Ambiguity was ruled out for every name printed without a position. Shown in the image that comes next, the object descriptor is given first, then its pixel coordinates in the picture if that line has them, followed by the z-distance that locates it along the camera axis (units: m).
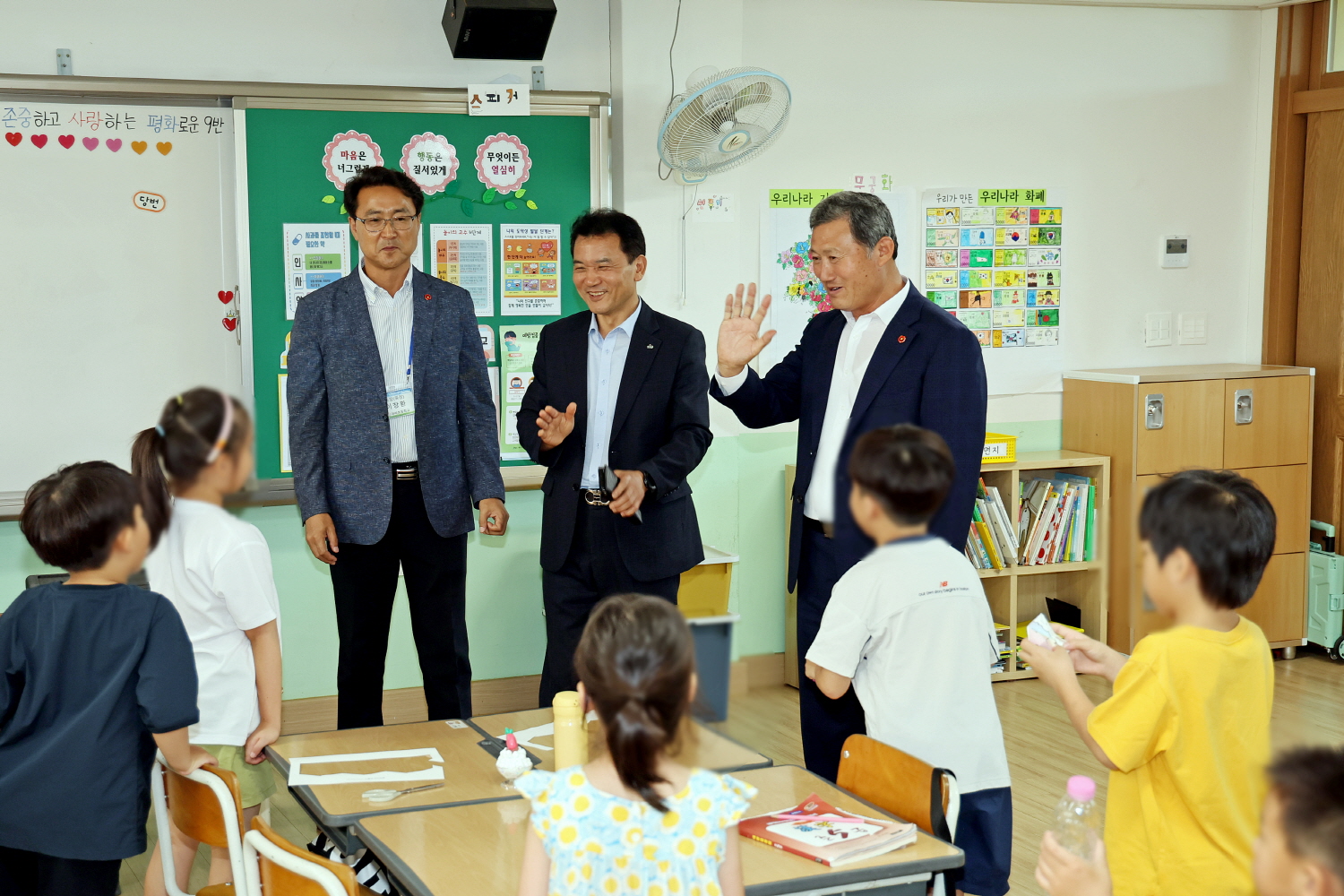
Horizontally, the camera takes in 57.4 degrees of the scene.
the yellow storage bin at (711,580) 3.60
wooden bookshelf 4.79
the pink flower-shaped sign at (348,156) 4.12
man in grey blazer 2.53
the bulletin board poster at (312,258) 4.11
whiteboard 3.87
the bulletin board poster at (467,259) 4.30
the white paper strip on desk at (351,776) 2.05
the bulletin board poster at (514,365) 4.41
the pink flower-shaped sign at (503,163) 4.30
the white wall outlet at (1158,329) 5.35
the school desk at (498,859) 1.66
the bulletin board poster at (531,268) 4.38
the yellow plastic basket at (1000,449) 4.76
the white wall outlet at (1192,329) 5.41
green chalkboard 4.06
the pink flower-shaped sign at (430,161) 4.23
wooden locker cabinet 4.93
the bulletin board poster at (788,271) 4.76
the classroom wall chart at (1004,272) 5.02
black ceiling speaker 3.90
